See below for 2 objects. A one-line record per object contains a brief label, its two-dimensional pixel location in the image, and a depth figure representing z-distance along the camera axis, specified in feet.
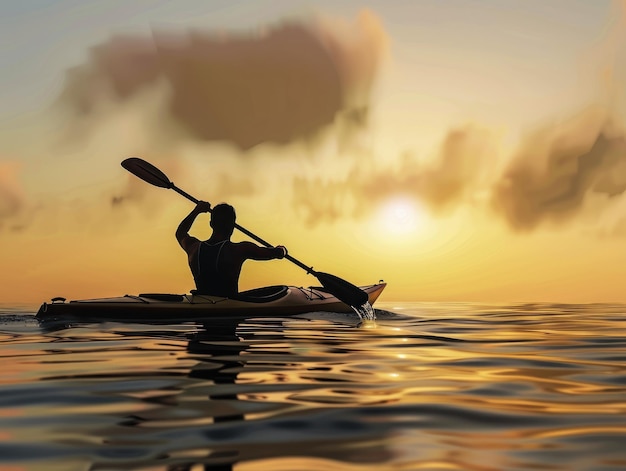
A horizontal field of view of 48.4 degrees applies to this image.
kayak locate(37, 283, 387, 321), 36.37
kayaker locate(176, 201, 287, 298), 37.24
